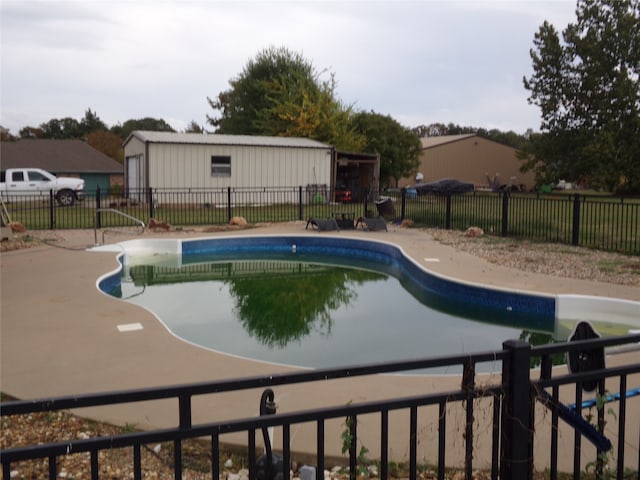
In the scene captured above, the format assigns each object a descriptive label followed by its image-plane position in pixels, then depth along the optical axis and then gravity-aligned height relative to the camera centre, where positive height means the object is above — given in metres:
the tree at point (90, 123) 57.72 +7.00
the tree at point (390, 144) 35.47 +3.29
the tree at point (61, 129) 57.69 +6.56
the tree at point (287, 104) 30.39 +5.17
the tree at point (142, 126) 63.15 +8.32
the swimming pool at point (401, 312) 7.01 -1.71
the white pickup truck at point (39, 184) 23.69 +0.46
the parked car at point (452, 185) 28.13 +0.56
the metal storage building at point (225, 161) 22.30 +1.37
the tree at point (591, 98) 32.44 +5.71
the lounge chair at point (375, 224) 16.67 -0.76
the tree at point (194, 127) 54.53 +6.31
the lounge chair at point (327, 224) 16.47 -0.76
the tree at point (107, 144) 47.97 +4.16
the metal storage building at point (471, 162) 47.59 +2.83
